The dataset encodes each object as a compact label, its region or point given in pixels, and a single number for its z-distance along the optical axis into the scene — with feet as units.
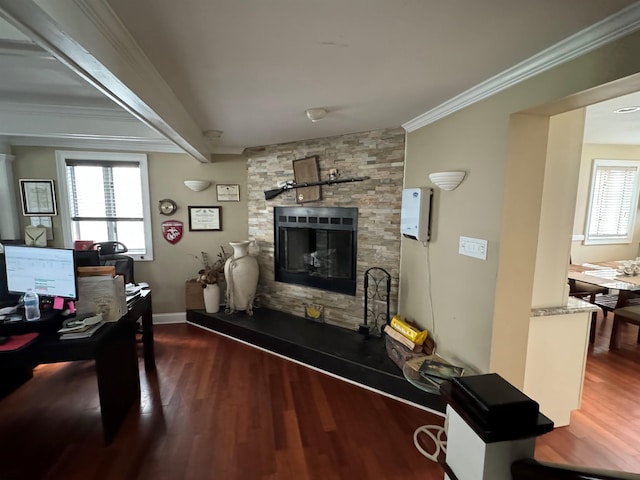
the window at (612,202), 14.55
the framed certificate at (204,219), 12.82
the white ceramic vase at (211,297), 12.34
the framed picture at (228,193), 12.95
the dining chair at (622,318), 10.02
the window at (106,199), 11.84
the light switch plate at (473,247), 6.39
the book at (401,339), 8.01
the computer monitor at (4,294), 7.41
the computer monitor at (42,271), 6.59
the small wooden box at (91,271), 6.88
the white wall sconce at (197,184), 12.34
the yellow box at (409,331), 8.04
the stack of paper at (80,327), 6.21
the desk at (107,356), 5.99
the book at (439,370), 6.90
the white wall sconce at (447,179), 6.88
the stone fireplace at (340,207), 9.66
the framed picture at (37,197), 11.43
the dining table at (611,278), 10.26
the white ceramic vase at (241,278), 11.89
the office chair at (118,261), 10.37
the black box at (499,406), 1.99
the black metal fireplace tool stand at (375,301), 10.01
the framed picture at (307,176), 10.90
